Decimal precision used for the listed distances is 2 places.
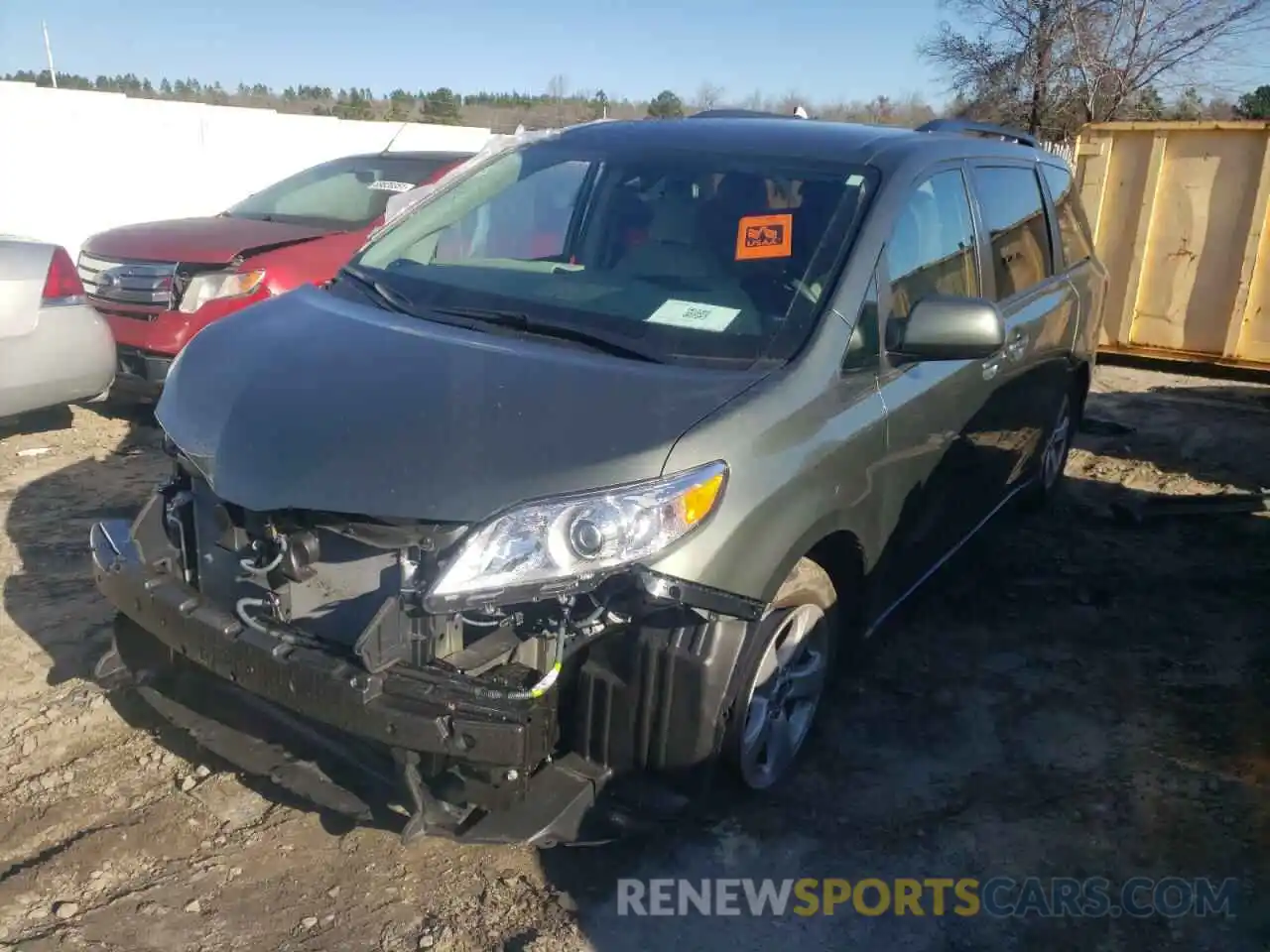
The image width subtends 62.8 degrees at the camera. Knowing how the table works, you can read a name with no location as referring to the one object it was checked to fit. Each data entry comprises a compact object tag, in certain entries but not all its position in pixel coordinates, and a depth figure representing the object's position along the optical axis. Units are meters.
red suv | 5.91
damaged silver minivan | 2.31
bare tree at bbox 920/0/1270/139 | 19.97
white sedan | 5.24
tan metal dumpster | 7.62
